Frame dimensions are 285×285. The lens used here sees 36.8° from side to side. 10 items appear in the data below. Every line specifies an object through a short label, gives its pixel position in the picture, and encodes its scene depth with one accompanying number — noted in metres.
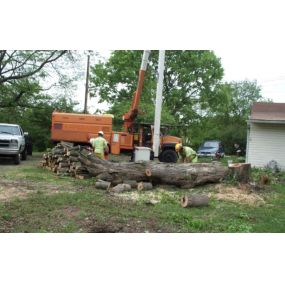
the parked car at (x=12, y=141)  13.67
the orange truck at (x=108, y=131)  14.52
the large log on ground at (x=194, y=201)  8.48
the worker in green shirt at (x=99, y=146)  12.73
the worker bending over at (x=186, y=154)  11.77
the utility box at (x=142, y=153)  13.26
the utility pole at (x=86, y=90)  18.88
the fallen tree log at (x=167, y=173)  10.38
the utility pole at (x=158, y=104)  12.52
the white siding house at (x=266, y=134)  14.11
